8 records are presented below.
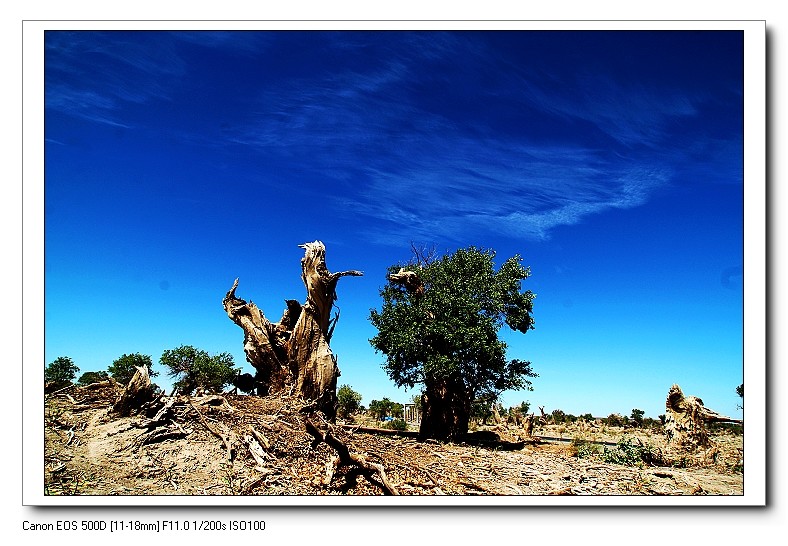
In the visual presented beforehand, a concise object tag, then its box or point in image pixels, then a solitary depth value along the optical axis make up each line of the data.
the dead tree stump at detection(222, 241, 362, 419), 12.80
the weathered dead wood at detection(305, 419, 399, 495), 7.48
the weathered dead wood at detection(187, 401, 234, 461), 8.35
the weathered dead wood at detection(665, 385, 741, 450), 10.66
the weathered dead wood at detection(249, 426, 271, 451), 8.67
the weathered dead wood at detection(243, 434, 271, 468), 8.24
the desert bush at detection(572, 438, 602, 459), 11.72
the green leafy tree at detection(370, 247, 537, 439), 13.29
